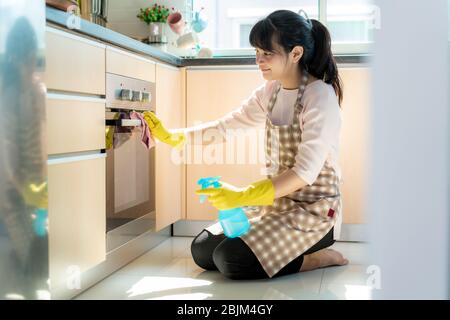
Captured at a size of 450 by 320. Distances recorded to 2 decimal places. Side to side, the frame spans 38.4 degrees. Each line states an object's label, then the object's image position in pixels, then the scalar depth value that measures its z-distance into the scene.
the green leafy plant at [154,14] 3.40
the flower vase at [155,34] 3.35
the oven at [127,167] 2.21
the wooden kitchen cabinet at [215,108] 2.98
